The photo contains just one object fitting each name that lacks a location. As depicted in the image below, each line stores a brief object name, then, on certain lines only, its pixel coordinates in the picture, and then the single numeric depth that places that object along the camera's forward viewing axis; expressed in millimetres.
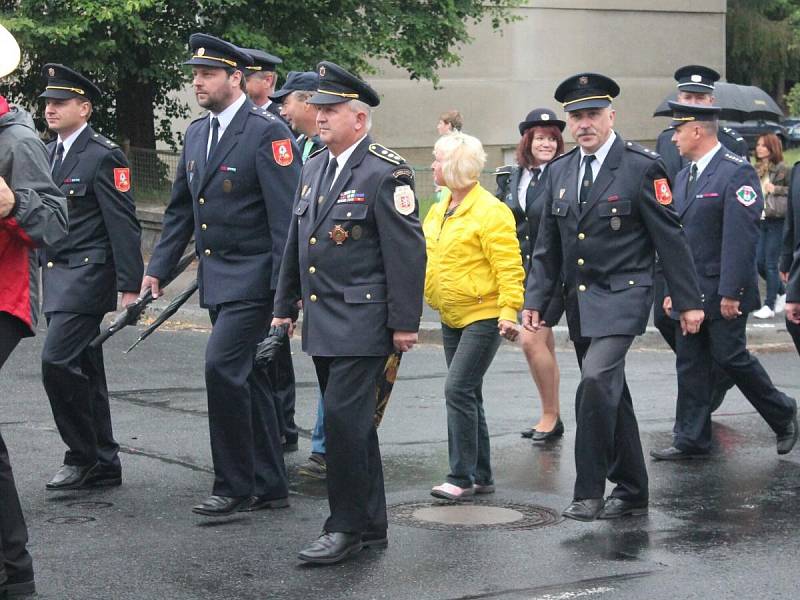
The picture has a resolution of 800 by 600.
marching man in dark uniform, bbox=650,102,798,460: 8164
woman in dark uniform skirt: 8852
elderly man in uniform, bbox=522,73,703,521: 6754
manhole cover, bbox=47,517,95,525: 6613
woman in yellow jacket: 7289
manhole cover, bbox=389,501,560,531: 6672
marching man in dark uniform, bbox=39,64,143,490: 7281
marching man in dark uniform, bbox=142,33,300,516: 6715
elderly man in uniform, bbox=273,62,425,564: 6062
